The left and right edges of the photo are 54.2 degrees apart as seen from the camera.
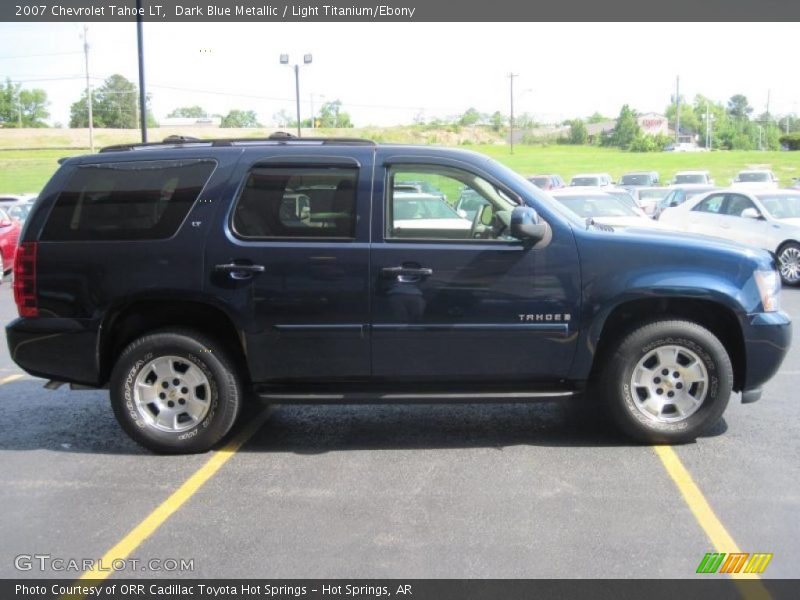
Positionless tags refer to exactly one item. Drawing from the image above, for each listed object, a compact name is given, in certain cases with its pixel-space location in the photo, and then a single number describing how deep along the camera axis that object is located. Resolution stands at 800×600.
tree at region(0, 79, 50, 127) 106.98
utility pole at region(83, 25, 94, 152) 51.05
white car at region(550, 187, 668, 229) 13.91
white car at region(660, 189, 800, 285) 13.45
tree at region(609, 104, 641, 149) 103.81
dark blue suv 5.03
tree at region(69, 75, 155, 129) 87.26
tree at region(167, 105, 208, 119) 101.00
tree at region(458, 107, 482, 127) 86.07
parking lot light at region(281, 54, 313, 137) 39.41
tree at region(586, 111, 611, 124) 147.43
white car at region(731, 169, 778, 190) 39.71
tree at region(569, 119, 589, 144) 104.50
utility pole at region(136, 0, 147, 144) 18.45
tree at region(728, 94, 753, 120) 179.38
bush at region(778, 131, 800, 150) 88.81
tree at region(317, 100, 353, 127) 84.22
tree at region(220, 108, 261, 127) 91.31
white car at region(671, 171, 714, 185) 36.41
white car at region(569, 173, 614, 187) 35.50
